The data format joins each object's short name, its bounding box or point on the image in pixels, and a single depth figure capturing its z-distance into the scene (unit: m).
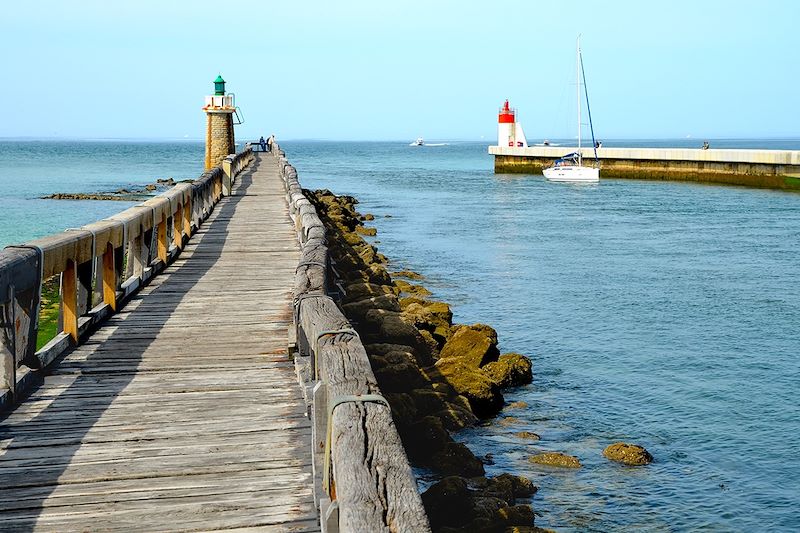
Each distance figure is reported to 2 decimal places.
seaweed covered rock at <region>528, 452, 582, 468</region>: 10.07
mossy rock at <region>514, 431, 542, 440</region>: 10.94
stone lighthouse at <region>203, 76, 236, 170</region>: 45.38
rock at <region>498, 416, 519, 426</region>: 11.49
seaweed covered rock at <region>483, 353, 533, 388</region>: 12.98
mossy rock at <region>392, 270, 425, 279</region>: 23.29
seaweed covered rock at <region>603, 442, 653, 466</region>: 10.26
